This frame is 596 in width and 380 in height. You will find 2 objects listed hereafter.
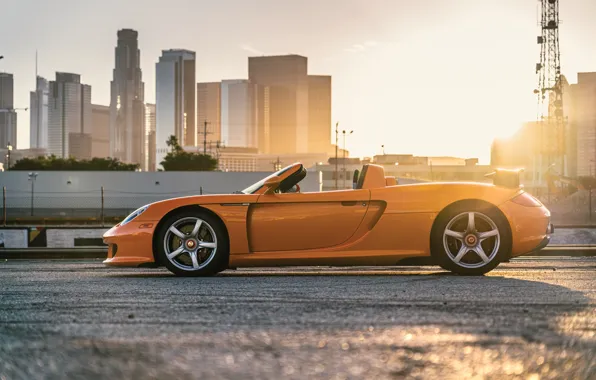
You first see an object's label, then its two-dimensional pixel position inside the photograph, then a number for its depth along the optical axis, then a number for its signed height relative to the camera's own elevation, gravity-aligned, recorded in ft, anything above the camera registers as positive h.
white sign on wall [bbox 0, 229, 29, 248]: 72.54 -3.78
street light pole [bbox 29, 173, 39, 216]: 244.14 +5.10
